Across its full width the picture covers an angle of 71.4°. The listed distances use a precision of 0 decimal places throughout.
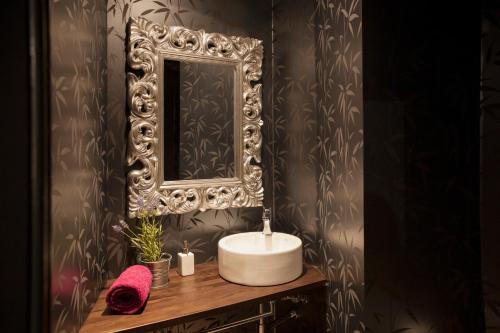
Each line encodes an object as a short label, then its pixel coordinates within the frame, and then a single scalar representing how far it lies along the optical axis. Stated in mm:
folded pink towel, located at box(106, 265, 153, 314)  1202
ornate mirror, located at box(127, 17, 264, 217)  1549
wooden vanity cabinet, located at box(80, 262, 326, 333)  1164
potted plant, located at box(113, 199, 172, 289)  1439
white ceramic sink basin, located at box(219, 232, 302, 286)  1395
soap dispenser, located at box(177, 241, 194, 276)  1572
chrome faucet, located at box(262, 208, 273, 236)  1648
